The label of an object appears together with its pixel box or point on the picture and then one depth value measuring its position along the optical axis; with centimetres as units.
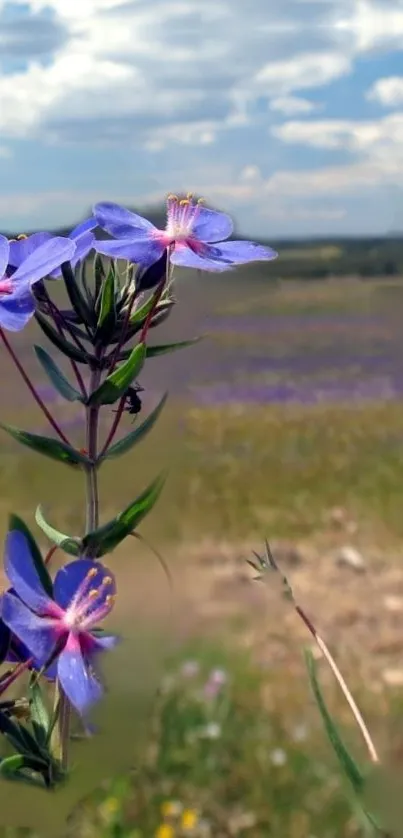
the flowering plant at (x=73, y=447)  43
